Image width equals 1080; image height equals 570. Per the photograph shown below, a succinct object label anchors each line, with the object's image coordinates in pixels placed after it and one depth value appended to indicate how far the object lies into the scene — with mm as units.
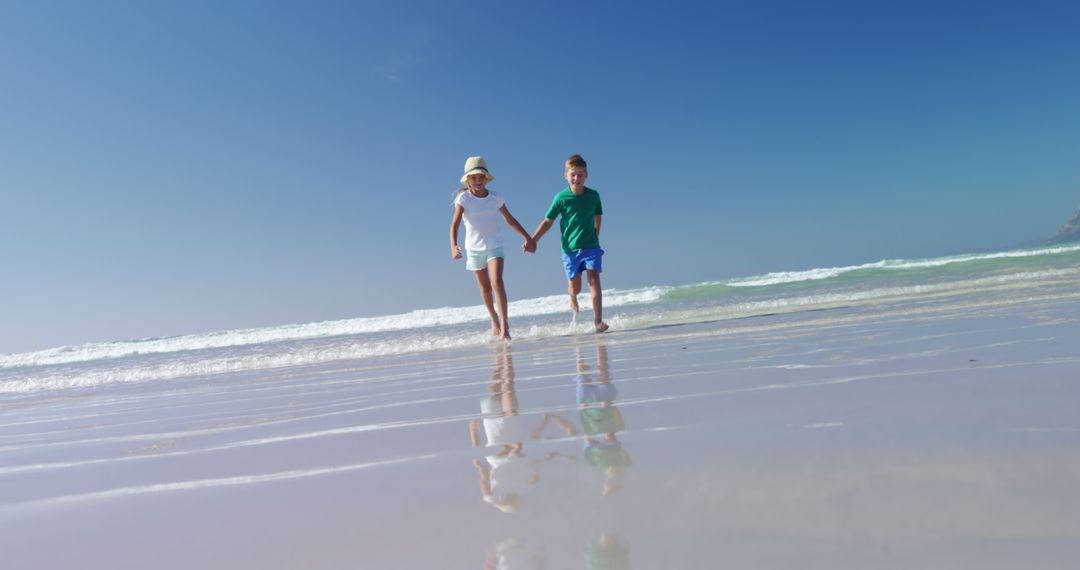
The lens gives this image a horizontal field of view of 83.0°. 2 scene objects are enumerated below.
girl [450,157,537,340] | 5946
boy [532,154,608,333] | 6230
